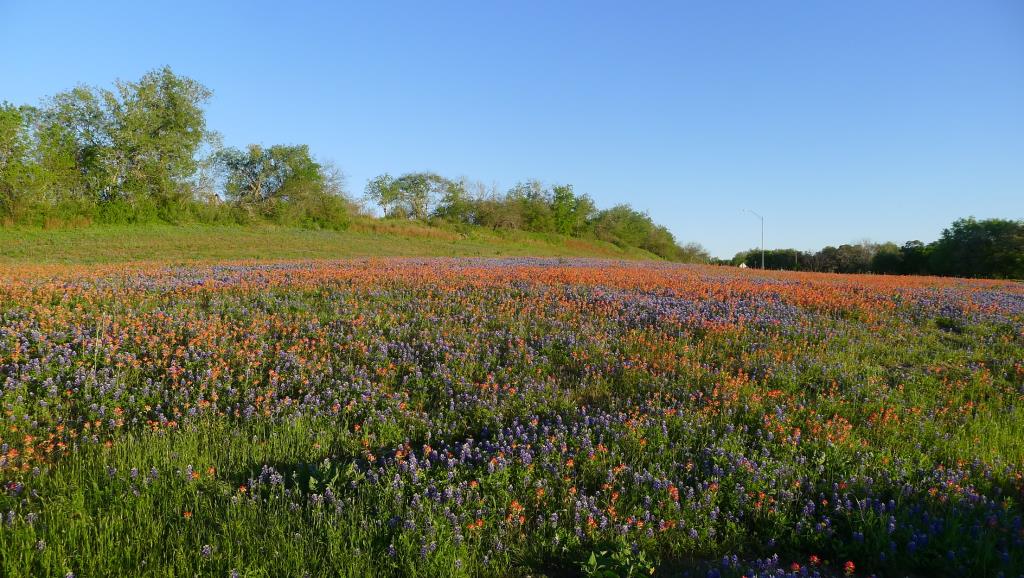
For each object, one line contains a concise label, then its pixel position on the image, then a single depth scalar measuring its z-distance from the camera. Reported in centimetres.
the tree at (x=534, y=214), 8149
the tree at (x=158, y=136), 4741
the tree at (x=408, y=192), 8663
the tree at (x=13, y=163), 3544
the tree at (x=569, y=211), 8769
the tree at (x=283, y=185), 5766
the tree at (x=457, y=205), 8050
